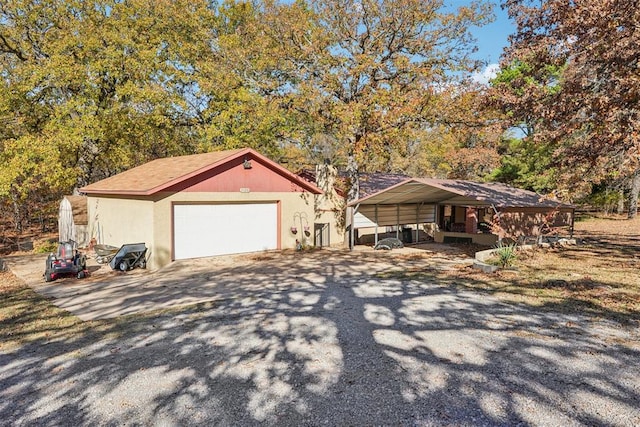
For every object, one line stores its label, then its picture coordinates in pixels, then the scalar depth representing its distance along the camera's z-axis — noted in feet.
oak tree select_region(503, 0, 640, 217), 32.86
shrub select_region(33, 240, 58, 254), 57.52
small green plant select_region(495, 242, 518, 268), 39.91
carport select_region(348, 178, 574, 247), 48.49
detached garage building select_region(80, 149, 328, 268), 44.75
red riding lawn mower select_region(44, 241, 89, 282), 37.63
